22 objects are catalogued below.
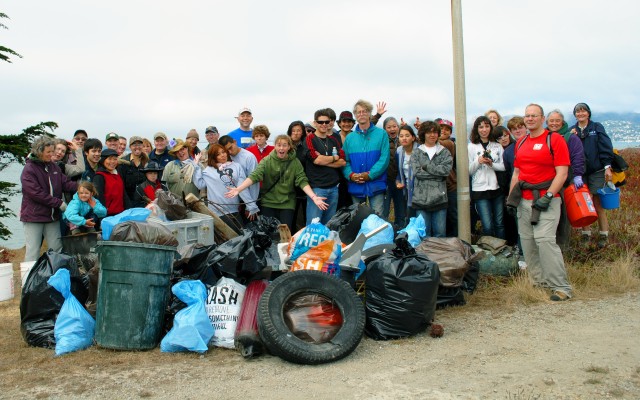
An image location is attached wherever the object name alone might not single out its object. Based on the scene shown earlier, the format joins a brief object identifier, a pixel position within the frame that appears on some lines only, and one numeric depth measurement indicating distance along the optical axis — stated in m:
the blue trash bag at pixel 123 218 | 5.52
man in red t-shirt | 6.07
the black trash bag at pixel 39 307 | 5.19
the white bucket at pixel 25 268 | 6.68
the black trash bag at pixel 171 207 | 6.68
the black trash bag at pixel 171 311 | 5.15
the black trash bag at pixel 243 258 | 5.25
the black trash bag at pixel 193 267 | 5.41
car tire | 4.48
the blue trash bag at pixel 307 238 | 5.76
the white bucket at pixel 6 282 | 7.23
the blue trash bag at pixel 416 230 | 6.50
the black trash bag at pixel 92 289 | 5.38
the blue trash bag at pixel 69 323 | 4.96
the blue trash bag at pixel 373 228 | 6.11
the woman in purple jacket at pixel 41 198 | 7.33
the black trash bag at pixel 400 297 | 5.08
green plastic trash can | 4.85
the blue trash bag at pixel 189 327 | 4.82
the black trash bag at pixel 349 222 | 6.49
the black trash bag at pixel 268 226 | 6.84
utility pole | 7.36
